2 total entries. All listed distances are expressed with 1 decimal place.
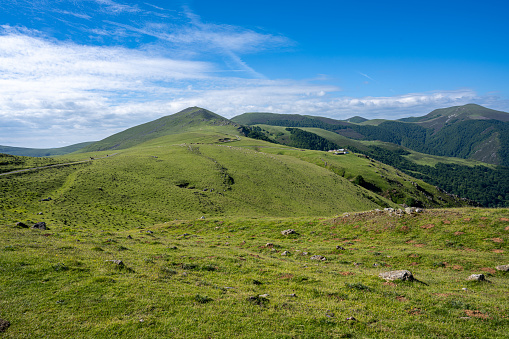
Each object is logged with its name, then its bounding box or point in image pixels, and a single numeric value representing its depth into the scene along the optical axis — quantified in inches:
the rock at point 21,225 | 1192.5
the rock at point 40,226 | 1284.9
